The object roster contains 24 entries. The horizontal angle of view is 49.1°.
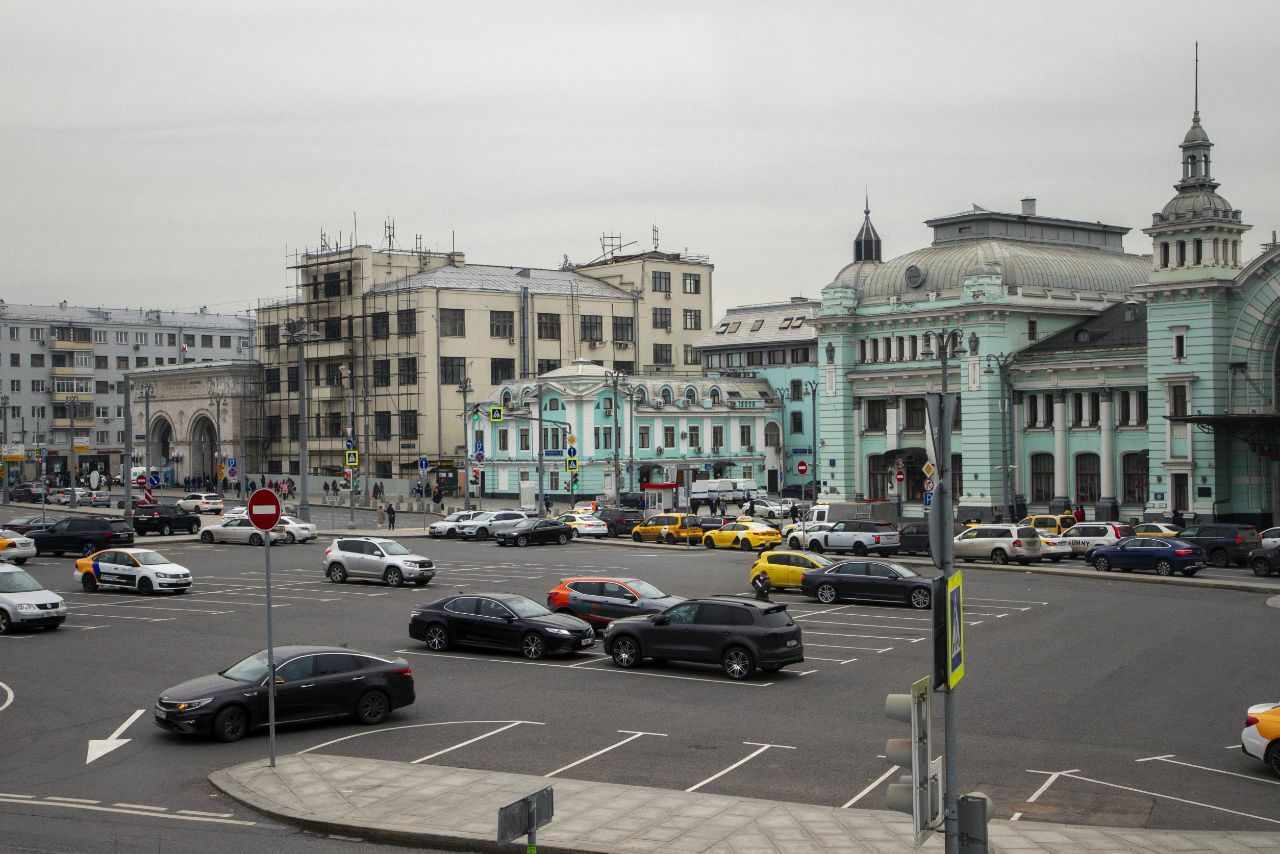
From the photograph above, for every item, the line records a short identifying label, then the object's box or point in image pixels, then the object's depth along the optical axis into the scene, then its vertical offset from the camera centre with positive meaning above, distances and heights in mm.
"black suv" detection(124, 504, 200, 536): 66188 -3011
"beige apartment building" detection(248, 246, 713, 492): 106875 +8804
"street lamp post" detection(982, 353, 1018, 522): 70938 +1146
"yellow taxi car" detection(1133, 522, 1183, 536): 53594 -3456
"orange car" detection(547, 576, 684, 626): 32344 -3507
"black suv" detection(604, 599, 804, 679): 26594 -3660
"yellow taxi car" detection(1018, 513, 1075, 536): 60028 -3481
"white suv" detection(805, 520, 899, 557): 53438 -3571
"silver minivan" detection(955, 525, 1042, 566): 51188 -3695
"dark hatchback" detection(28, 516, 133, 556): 54312 -3038
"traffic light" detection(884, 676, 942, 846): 10789 -2469
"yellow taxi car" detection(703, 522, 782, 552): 58156 -3744
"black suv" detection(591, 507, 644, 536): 66500 -3351
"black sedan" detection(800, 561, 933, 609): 37406 -3734
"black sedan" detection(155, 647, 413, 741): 21484 -3763
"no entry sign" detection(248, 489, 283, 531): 20172 -782
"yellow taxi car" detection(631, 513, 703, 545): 61250 -3578
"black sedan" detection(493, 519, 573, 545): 60000 -3532
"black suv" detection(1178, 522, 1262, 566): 49688 -3609
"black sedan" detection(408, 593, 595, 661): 28875 -3682
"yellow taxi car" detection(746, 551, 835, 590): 40531 -3475
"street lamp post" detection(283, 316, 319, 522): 70625 +1472
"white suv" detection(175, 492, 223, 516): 86062 -2988
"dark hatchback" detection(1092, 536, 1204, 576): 45750 -3821
